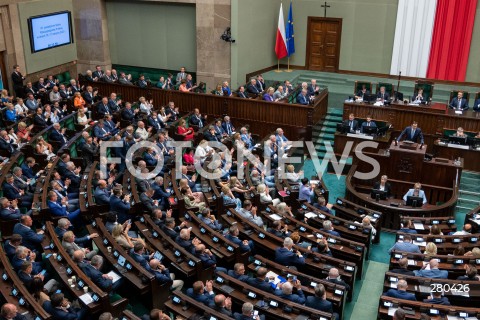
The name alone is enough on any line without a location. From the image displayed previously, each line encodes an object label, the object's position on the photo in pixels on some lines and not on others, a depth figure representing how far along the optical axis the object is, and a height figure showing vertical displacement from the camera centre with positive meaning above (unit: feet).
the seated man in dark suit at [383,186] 36.65 -11.68
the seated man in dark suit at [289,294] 23.04 -12.08
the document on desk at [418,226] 31.96 -12.50
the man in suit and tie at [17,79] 52.49 -6.81
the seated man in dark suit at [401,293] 23.89 -12.27
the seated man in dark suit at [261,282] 23.95 -11.93
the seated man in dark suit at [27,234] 26.58 -11.04
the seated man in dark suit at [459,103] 47.03 -7.59
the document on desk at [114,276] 24.09 -11.88
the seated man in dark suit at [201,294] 22.49 -11.85
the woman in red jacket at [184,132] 44.11 -9.83
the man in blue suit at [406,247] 28.40 -12.16
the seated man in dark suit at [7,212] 29.07 -10.93
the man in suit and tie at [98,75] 55.28 -6.64
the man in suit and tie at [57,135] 40.70 -9.43
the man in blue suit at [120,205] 30.78 -11.08
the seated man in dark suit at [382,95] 49.29 -7.40
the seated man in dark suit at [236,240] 27.55 -11.70
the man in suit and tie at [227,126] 45.57 -9.61
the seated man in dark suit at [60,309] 20.99 -11.75
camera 57.11 -2.52
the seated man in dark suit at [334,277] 24.85 -12.12
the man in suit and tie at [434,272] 25.52 -12.10
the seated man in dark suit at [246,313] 21.13 -11.79
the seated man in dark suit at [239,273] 24.38 -11.81
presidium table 42.63 -8.76
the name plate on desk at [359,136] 44.30 -9.99
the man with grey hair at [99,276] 23.29 -11.51
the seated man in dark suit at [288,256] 26.73 -11.97
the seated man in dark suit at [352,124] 45.37 -9.17
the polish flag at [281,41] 60.70 -3.18
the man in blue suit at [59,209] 30.11 -11.18
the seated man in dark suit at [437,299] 23.75 -12.44
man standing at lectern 42.39 -9.23
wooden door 62.39 -3.46
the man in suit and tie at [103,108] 47.21 -8.55
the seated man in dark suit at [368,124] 44.72 -9.11
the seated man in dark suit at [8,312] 19.88 -11.10
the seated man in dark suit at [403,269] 25.73 -12.15
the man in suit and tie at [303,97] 48.08 -7.47
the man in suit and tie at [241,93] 49.84 -7.43
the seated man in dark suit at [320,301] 22.58 -11.99
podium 38.99 -10.60
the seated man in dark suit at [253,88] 52.24 -7.26
